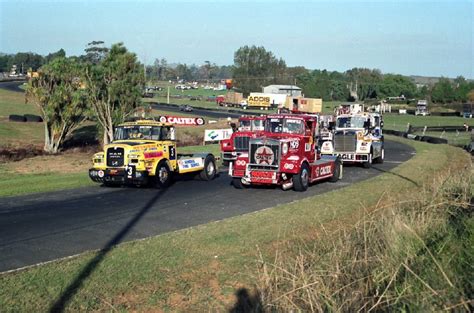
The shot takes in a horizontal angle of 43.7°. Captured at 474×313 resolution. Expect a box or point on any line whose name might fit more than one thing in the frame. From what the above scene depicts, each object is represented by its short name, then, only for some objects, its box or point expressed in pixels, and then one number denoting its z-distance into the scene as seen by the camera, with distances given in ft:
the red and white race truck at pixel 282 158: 65.00
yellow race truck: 65.72
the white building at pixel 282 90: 440.94
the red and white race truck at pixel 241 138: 90.85
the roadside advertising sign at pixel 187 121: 193.06
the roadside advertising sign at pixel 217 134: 146.72
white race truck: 94.22
